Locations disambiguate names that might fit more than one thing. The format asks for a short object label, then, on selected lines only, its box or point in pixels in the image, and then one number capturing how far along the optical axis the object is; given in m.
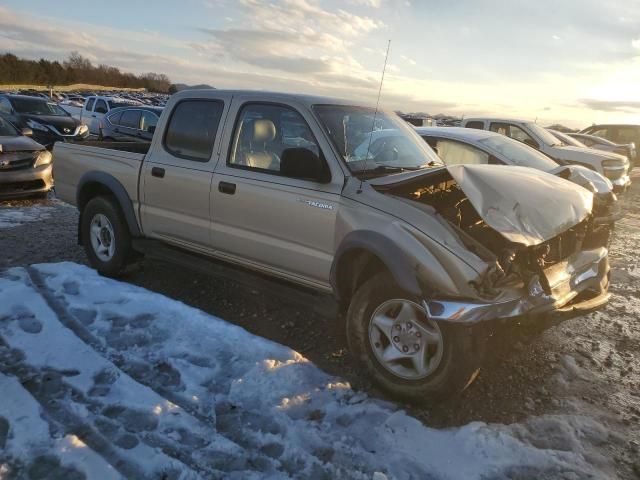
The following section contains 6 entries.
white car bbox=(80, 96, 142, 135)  18.23
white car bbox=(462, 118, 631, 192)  10.05
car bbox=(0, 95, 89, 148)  13.94
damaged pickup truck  3.10
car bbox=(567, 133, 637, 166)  14.63
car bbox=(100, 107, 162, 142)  13.98
